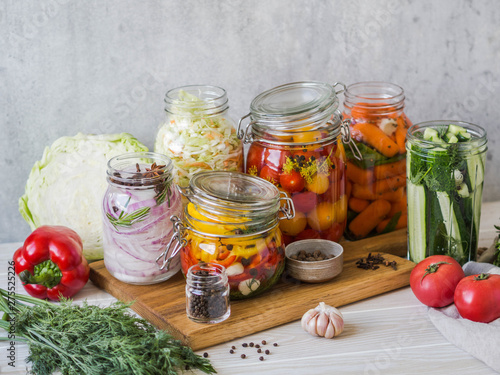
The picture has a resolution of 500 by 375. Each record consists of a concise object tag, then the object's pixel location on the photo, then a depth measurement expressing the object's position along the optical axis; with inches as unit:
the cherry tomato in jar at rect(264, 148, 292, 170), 65.3
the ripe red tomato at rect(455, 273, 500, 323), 54.1
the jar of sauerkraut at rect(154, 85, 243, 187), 66.6
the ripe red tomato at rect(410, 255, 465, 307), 57.6
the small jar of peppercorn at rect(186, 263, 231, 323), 54.9
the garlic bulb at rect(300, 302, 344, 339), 54.7
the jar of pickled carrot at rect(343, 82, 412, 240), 71.0
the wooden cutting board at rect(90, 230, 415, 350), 55.2
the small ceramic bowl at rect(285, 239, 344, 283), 61.2
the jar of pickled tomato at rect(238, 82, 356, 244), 65.1
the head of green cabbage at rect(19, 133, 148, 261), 70.7
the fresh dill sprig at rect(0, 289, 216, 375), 48.6
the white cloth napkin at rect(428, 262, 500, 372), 50.9
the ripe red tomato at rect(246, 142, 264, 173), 67.4
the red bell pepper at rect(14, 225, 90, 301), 61.6
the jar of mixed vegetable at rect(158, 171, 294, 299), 57.4
